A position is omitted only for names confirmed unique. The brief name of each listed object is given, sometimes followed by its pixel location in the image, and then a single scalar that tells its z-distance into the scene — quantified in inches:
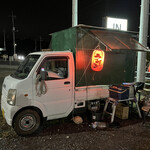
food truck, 151.2
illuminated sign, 415.5
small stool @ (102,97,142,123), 181.3
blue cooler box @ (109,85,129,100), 179.3
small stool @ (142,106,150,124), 173.9
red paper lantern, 185.8
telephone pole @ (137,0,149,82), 268.4
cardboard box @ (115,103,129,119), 196.2
